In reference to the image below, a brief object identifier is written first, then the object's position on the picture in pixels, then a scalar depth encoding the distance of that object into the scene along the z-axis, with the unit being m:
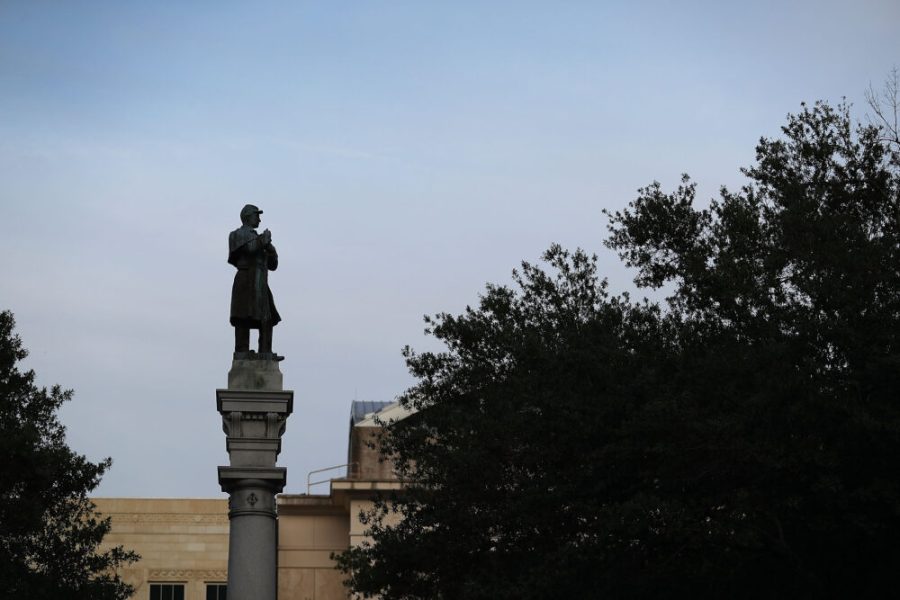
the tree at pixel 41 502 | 33.31
